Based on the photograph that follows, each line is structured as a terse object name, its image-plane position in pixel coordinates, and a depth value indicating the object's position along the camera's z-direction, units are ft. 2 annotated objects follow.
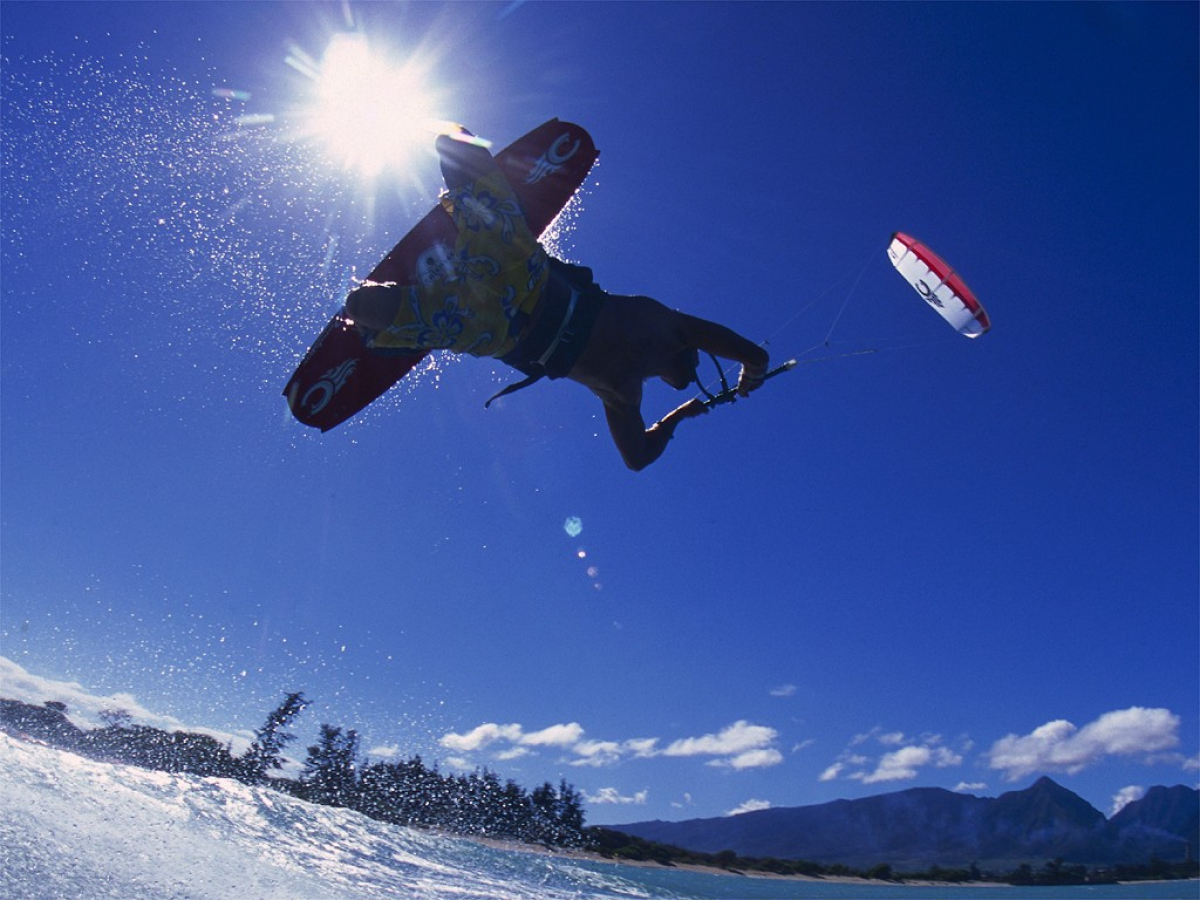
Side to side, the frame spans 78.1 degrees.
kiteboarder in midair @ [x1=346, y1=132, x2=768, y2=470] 13.52
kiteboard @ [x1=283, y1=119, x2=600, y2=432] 16.56
